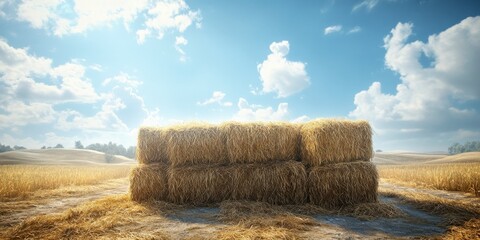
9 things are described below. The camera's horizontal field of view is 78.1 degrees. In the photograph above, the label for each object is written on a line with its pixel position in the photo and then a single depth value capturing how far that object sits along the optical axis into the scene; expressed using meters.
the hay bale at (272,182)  6.86
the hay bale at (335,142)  6.69
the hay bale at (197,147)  7.18
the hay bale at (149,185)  7.28
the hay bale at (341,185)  6.69
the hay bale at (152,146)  7.58
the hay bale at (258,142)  7.00
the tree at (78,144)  106.29
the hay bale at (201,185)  7.08
